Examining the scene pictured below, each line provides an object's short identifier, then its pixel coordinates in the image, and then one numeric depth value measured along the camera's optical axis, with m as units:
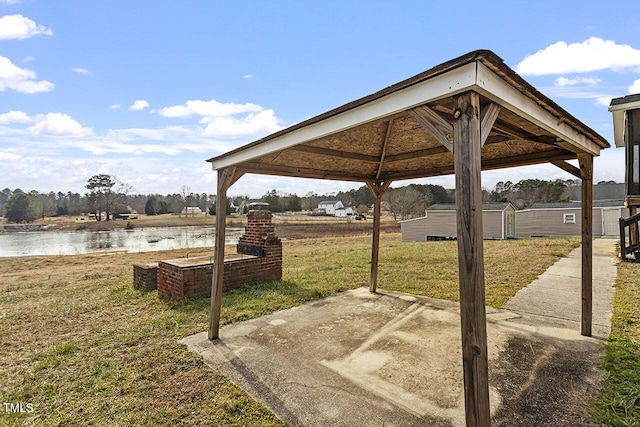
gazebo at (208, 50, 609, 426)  1.67
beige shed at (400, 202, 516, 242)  18.77
